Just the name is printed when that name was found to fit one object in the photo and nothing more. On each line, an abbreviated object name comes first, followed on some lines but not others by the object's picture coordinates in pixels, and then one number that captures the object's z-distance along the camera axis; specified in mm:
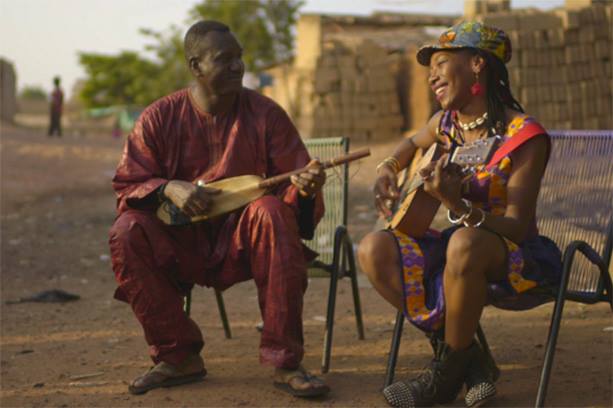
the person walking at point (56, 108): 24250
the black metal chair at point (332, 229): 4672
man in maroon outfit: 4008
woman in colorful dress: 3521
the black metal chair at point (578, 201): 4098
